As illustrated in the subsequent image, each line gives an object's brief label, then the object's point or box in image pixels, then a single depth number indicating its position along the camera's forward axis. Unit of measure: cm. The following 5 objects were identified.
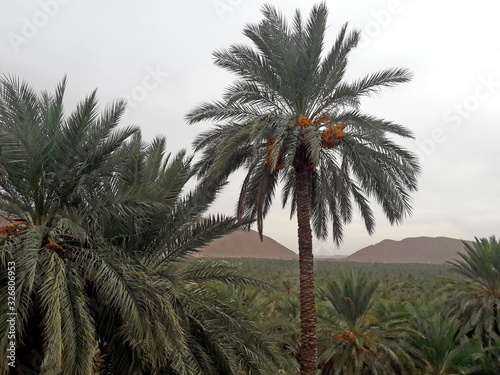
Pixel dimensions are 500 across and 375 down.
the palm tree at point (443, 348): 1405
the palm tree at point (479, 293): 1488
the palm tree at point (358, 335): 1334
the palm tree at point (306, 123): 1170
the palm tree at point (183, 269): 834
